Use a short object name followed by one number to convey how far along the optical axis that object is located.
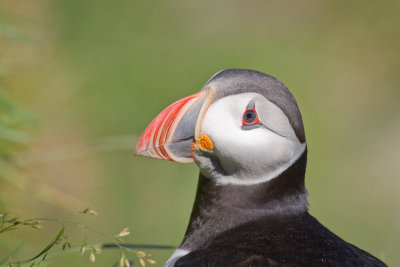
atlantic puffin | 6.40
